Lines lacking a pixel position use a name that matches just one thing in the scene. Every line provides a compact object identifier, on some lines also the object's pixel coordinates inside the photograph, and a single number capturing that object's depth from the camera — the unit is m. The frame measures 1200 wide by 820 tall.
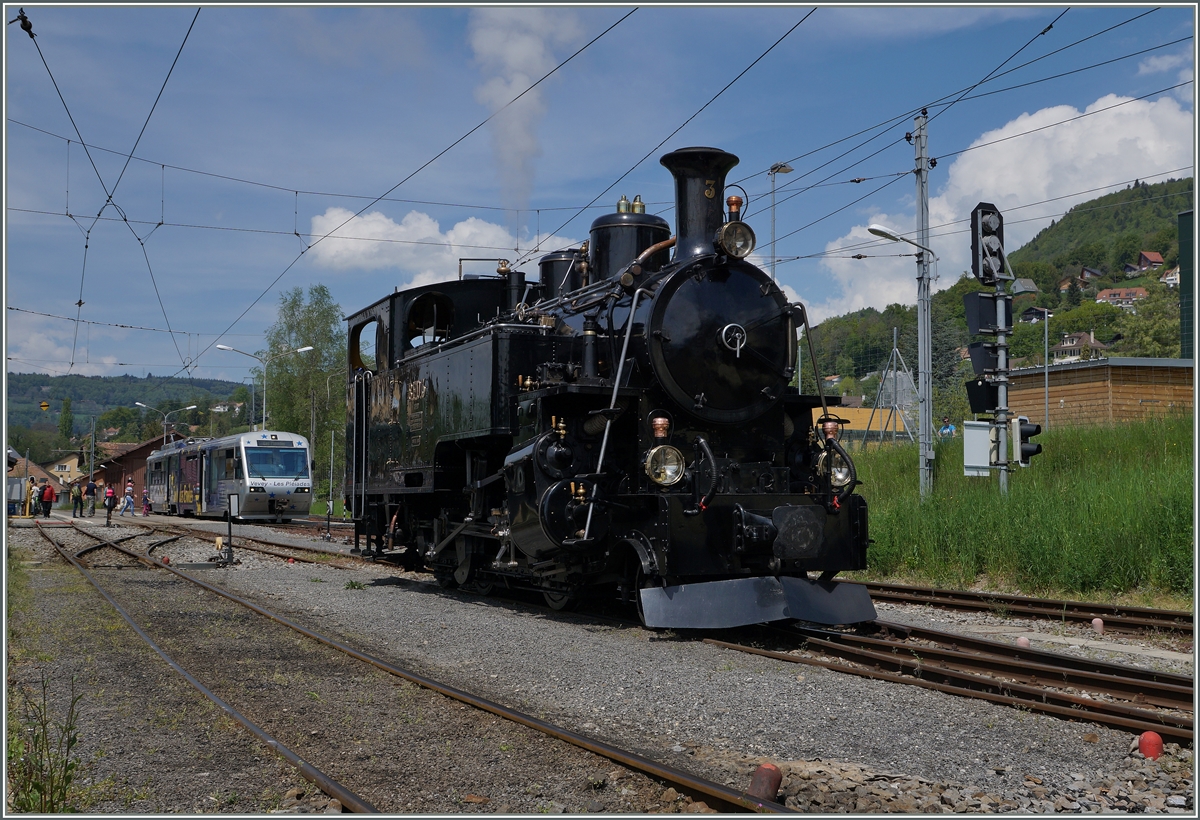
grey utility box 11.68
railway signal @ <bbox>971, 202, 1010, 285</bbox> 11.16
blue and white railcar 27.51
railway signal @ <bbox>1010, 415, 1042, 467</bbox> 10.47
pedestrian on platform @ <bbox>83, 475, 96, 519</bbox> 38.75
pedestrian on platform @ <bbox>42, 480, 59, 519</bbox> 35.62
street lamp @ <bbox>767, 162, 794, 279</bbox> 18.11
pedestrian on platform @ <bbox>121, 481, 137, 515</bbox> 41.21
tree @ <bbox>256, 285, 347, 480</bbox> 51.50
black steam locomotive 7.60
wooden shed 20.66
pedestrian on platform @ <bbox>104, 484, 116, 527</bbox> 29.58
